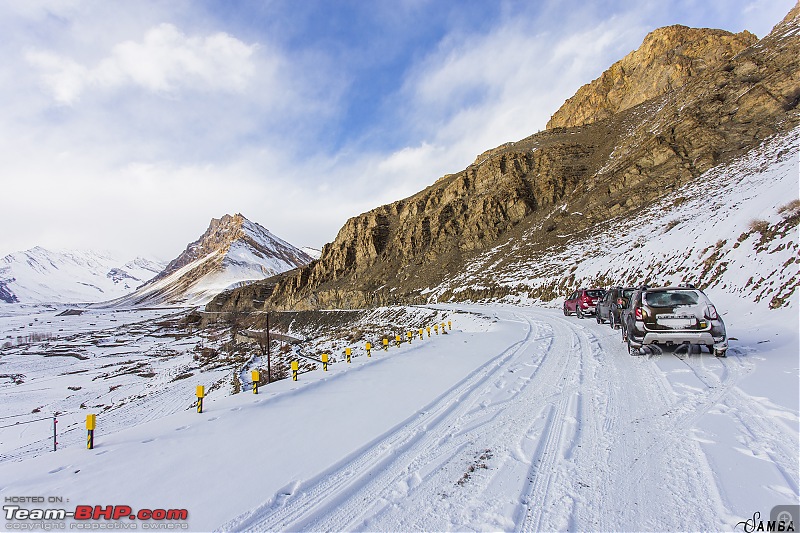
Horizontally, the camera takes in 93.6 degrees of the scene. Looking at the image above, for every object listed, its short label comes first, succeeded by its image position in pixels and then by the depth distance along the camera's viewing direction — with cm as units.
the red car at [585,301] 2036
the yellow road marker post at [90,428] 538
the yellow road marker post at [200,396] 714
